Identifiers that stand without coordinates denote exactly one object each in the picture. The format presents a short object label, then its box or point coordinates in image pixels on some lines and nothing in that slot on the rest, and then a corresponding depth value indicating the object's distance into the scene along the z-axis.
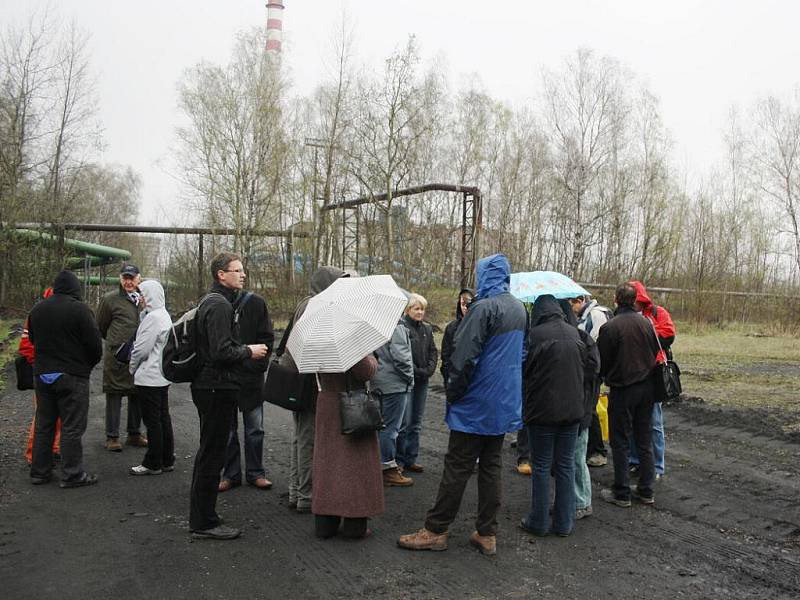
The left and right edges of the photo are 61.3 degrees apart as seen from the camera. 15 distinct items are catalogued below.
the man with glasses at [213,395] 4.63
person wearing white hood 6.57
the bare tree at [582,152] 33.66
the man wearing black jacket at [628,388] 5.84
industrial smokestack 59.69
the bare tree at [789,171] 34.44
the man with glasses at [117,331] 7.32
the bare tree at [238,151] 29.30
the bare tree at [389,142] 26.36
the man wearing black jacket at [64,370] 6.04
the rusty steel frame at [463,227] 24.61
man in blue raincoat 4.61
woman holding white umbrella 4.57
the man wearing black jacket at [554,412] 4.97
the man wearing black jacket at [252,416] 5.67
